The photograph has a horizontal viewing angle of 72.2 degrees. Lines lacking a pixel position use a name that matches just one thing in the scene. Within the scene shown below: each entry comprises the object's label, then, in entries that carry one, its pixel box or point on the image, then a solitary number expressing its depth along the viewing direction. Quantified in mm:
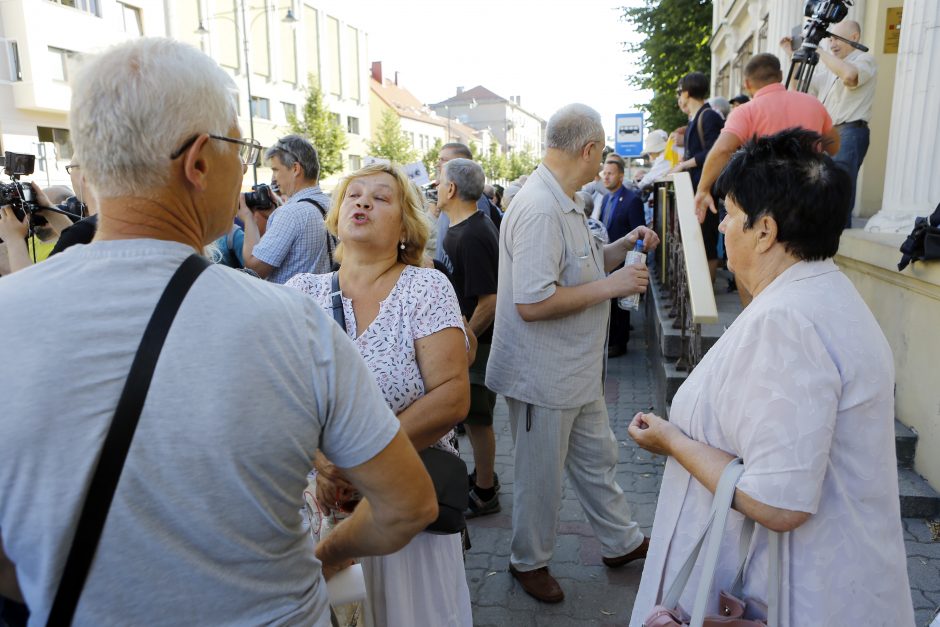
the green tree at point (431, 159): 46972
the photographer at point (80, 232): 2740
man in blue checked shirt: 3889
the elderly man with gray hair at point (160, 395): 997
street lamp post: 26041
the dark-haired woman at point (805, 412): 1467
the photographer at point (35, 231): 3201
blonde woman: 2160
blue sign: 16891
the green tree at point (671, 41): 19031
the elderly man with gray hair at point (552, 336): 2896
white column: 4043
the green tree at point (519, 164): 68344
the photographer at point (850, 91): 4945
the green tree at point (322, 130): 34844
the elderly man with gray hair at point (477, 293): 4004
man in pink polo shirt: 4148
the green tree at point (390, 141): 43094
